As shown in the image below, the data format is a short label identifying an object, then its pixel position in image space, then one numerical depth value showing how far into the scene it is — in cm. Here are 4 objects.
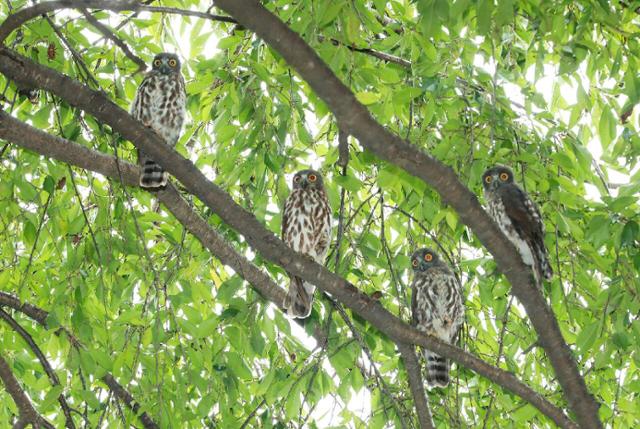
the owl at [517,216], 921
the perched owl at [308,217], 1077
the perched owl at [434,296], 1137
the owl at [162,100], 1048
